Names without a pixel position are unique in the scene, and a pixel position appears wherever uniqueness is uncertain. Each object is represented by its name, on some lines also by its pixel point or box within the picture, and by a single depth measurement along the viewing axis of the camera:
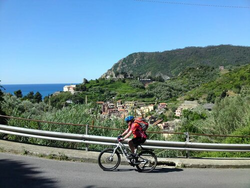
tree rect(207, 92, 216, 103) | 60.40
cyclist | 5.96
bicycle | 6.02
